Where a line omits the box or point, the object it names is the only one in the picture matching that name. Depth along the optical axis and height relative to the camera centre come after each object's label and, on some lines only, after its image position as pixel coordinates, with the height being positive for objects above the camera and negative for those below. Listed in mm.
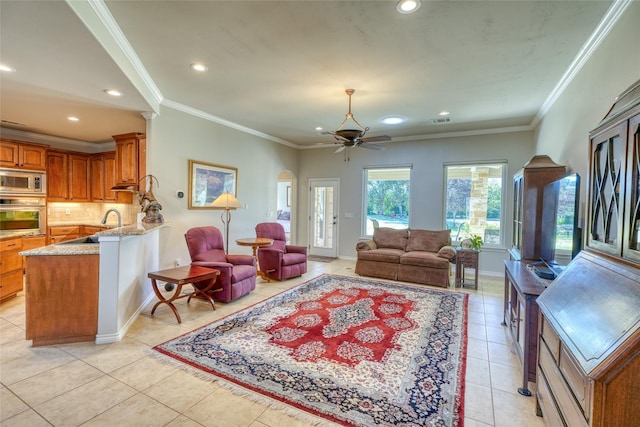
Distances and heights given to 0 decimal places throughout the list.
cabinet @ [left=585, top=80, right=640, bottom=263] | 1271 +159
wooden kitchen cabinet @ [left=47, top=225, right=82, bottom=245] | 5500 -612
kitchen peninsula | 2639 -851
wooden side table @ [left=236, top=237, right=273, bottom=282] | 4668 -619
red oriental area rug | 1913 -1319
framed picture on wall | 4781 +414
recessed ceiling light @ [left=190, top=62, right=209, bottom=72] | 3117 +1544
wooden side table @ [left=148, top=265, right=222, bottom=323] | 3150 -826
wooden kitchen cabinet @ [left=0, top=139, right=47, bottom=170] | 4703 +799
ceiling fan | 3635 +950
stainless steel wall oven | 4707 -236
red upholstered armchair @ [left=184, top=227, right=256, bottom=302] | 3709 -804
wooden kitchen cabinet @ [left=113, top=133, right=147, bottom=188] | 4547 +739
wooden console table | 2016 -848
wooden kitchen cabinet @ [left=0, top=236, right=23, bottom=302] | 3699 -908
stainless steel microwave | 4668 +326
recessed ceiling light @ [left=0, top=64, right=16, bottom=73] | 2682 +1277
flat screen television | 2592 -135
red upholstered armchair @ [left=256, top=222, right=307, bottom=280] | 4852 -882
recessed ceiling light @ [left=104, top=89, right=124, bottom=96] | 3270 +1301
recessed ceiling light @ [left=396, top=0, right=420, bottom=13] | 2094 +1528
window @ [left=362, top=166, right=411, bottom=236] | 6402 +258
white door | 7160 -261
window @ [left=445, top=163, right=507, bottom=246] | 5574 +180
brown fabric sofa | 4773 -833
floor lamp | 4477 +47
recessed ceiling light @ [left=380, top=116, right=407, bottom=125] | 4920 +1581
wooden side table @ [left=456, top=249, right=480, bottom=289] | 4734 -877
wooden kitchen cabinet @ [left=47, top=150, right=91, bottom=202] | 5590 +530
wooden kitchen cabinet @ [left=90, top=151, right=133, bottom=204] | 5902 +550
